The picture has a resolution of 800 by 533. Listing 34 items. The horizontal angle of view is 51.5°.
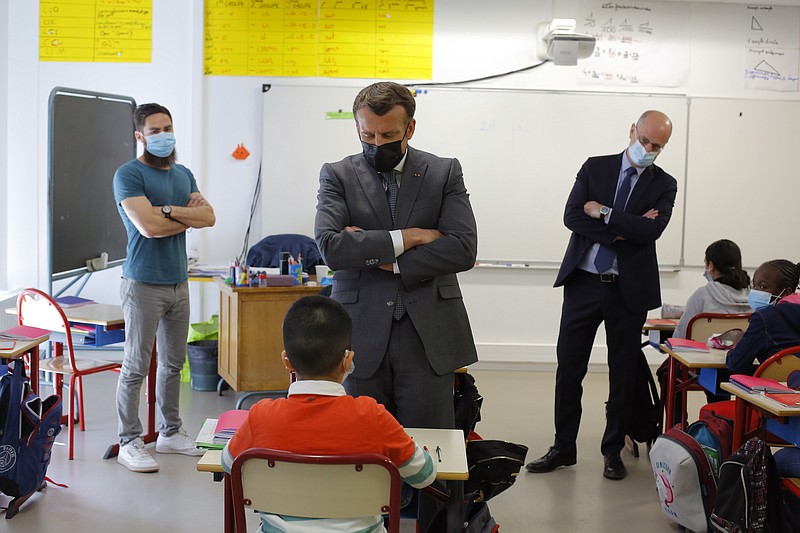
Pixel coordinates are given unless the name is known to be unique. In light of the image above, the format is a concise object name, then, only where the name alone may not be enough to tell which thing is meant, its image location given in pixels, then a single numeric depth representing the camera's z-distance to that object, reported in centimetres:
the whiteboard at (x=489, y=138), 638
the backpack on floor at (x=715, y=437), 329
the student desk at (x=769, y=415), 274
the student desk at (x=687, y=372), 354
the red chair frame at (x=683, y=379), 398
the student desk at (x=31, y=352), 331
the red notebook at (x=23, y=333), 361
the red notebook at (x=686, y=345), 378
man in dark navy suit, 384
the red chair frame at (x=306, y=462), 178
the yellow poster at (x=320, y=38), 639
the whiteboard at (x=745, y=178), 644
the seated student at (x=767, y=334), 321
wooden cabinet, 484
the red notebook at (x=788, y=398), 278
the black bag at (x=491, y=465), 264
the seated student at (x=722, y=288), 418
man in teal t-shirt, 387
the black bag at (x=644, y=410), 415
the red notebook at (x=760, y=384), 295
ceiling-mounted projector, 595
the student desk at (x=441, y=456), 205
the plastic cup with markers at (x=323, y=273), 515
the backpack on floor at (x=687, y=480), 321
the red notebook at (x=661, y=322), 457
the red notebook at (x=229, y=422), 225
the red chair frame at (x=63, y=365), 411
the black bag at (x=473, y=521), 238
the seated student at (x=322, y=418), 184
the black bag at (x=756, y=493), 285
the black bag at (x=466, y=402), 320
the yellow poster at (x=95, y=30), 632
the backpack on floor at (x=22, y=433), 332
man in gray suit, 248
